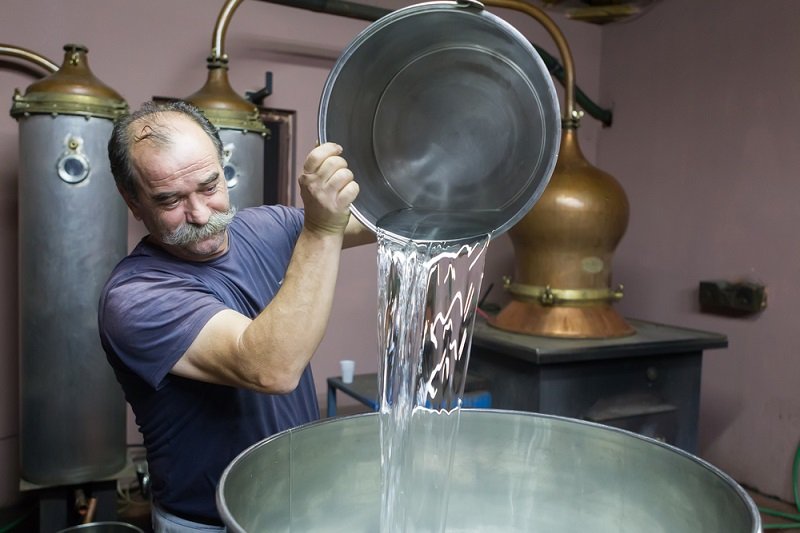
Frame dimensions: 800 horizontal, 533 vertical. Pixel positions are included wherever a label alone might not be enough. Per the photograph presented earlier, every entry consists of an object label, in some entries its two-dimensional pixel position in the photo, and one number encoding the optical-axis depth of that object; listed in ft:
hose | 6.97
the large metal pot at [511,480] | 2.53
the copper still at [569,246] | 6.26
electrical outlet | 7.63
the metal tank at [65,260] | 5.78
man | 2.98
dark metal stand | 5.83
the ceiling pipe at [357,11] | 6.68
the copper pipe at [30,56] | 6.32
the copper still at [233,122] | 6.16
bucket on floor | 5.72
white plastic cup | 6.66
